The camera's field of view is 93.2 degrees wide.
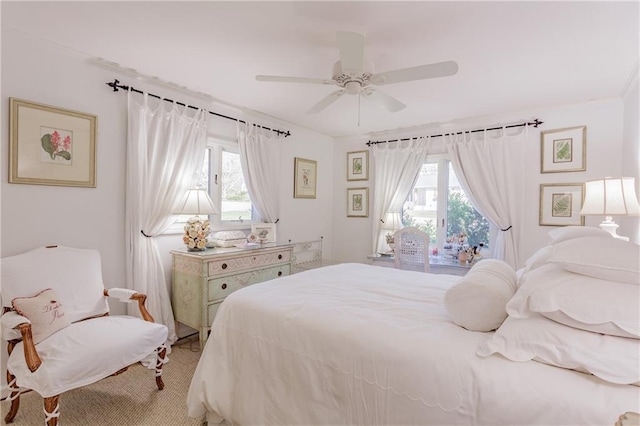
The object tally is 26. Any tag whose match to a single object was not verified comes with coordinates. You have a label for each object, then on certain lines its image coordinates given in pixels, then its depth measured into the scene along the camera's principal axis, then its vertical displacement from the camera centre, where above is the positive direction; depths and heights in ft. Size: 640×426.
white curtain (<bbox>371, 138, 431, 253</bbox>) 13.92 +1.73
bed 3.30 -1.99
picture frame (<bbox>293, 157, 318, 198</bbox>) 14.46 +1.56
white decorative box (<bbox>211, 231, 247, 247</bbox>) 10.57 -1.10
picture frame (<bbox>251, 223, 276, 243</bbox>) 11.87 -0.92
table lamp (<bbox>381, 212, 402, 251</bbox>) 14.03 -0.52
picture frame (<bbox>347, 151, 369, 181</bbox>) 15.70 +2.36
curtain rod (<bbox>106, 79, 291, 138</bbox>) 8.41 +3.39
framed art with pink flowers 6.95 +1.46
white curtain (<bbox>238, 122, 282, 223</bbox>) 11.93 +1.72
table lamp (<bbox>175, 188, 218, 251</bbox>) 9.45 -0.16
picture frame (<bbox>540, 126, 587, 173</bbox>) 10.75 +2.36
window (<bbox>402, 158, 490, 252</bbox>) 13.08 +0.13
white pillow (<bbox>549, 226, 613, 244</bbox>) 5.96 -0.36
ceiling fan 5.69 +2.92
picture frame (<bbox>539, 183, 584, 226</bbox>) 10.86 +0.38
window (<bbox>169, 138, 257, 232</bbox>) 11.24 +0.84
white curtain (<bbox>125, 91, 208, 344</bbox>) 8.78 +0.74
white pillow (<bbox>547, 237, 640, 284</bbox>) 3.59 -0.54
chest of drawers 8.94 -2.25
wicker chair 11.66 -1.52
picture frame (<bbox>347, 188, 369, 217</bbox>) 15.67 +0.43
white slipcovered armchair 5.42 -2.63
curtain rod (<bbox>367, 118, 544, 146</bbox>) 11.43 +3.42
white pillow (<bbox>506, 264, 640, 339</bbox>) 3.38 -1.06
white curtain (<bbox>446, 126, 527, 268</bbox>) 11.68 +1.29
